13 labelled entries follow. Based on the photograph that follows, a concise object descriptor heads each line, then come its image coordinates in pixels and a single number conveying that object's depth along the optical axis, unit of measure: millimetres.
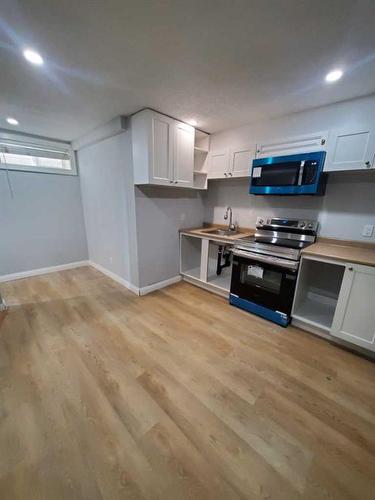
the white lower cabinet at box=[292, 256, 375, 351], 1784
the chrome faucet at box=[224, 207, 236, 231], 3295
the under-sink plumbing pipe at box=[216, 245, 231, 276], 3400
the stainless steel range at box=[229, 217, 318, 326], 2188
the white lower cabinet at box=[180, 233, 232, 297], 3016
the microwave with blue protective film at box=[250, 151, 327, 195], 2121
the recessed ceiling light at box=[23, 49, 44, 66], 1439
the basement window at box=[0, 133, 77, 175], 3125
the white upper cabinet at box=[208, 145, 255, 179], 2715
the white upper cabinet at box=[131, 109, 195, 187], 2398
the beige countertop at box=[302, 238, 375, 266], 1826
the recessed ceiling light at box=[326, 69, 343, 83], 1581
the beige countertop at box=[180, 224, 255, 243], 2666
